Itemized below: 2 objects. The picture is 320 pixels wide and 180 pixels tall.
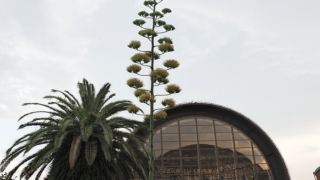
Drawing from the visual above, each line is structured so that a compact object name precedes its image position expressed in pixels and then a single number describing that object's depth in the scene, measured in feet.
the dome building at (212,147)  96.37
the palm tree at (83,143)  54.95
